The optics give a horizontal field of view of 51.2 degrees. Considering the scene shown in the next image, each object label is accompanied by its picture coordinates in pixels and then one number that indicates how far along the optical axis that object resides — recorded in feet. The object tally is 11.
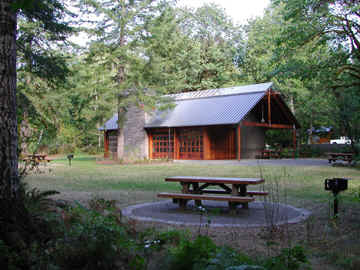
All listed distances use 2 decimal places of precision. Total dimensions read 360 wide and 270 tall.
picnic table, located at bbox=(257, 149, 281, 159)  85.99
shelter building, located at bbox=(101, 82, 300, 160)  81.87
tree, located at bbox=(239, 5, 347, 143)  58.23
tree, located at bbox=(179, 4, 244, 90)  136.15
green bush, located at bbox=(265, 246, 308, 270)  10.19
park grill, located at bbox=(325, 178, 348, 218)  18.12
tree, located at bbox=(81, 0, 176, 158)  72.33
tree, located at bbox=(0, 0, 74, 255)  12.67
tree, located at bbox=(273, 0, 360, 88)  55.31
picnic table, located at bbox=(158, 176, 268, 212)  21.53
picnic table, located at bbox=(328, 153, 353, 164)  60.03
